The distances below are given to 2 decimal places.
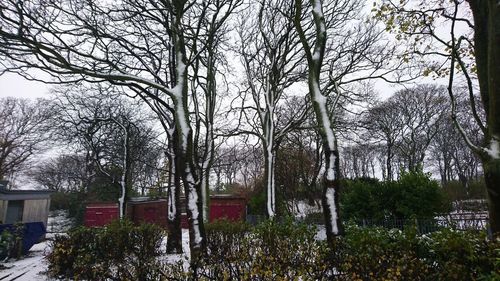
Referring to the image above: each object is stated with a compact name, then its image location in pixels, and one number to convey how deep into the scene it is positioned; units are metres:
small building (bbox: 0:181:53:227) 16.30
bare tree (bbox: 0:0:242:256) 6.49
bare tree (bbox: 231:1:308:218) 13.70
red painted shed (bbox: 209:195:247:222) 26.11
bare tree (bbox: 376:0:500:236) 4.96
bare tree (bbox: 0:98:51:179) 28.38
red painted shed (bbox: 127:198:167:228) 27.59
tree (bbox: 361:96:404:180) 30.22
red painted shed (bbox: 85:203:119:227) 29.03
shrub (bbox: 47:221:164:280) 7.45
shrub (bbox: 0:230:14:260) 11.03
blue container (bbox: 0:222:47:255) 12.37
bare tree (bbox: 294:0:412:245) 6.04
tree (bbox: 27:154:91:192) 36.47
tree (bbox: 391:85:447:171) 29.27
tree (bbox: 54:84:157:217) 16.22
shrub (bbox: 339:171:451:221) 12.75
